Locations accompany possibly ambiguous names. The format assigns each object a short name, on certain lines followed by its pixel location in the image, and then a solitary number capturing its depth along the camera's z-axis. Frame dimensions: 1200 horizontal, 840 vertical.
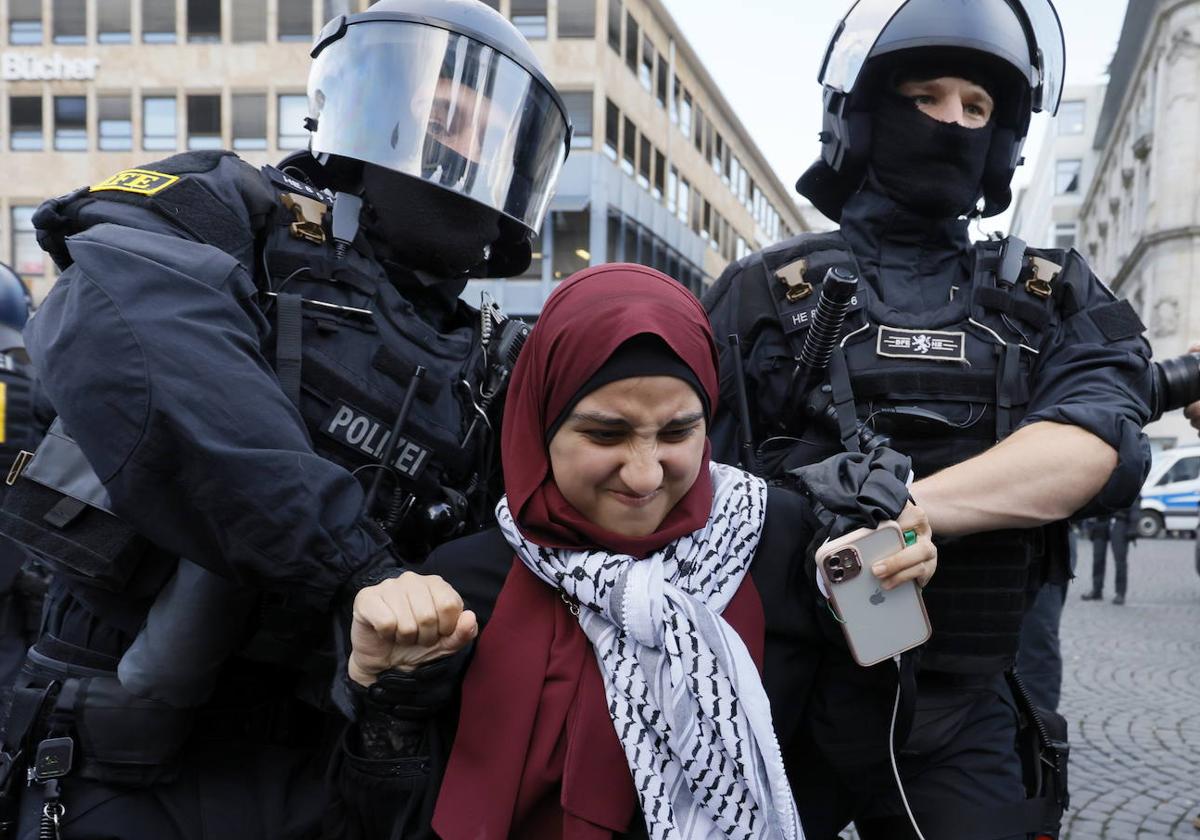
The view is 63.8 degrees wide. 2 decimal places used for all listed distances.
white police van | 19.78
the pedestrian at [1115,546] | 9.83
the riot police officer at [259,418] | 1.28
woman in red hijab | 1.34
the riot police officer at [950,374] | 1.67
